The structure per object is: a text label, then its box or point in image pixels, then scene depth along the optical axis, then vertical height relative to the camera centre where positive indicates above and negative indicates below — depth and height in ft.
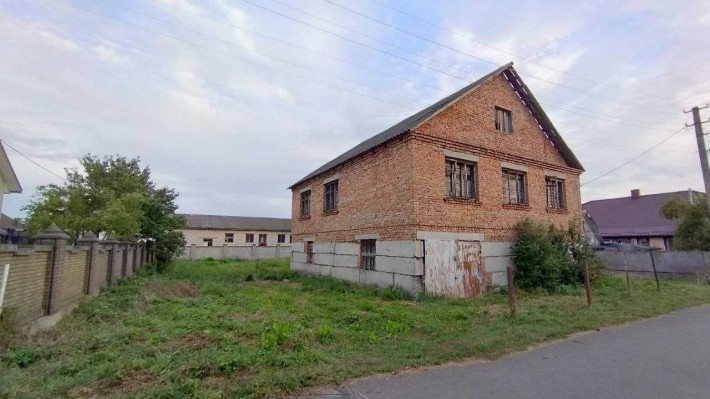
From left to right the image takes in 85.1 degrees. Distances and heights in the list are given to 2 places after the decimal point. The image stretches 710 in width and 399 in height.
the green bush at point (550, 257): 46.37 -1.91
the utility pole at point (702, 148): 58.03 +14.07
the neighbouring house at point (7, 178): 53.11 +9.40
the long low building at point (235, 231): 141.90 +4.36
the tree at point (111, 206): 54.03 +5.58
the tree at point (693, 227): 68.13 +2.65
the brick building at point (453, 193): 42.24 +6.22
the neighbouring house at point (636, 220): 94.58 +5.99
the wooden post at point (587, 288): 36.19 -4.36
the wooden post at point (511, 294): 29.86 -4.00
